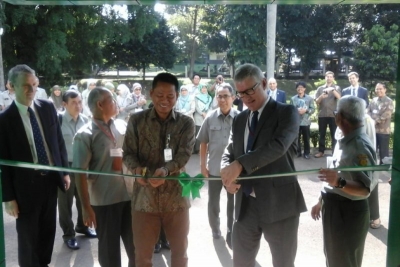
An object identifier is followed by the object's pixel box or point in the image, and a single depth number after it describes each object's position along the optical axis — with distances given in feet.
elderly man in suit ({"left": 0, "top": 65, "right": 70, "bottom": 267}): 10.39
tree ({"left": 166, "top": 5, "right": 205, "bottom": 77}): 118.21
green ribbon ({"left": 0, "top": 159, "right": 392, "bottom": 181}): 5.89
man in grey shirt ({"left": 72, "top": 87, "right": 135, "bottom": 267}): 10.19
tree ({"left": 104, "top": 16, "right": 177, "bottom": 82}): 93.40
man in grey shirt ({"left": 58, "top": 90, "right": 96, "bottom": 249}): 14.98
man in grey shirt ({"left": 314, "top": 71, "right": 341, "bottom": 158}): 29.91
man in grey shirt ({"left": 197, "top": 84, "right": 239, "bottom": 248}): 15.30
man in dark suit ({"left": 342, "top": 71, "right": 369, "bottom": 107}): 28.60
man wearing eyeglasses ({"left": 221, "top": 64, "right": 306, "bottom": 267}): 8.26
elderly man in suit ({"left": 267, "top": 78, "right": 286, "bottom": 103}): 29.71
